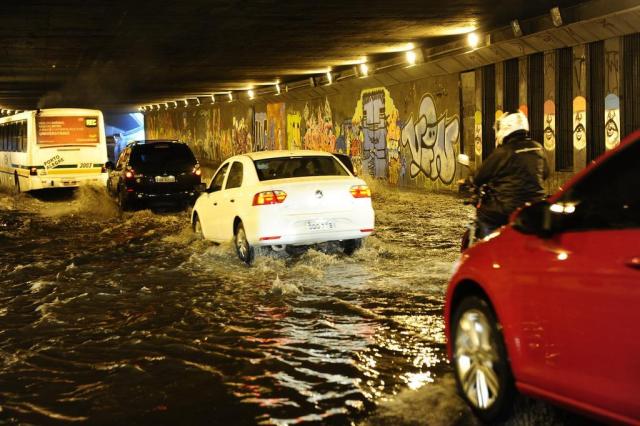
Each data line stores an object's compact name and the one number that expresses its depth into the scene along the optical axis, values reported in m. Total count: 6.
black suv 19.52
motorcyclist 7.04
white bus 24.66
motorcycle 7.30
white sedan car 10.87
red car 3.63
